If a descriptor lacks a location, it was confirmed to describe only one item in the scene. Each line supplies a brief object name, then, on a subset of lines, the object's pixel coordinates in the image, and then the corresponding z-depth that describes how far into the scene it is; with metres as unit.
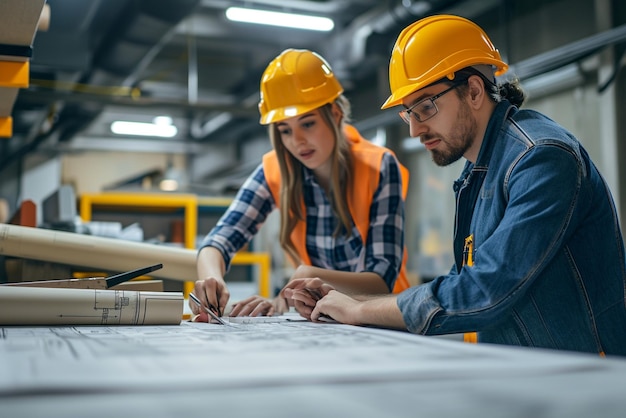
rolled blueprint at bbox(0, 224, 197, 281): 1.92
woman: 2.05
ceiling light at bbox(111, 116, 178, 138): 10.37
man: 1.23
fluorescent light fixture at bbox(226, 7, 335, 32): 5.28
